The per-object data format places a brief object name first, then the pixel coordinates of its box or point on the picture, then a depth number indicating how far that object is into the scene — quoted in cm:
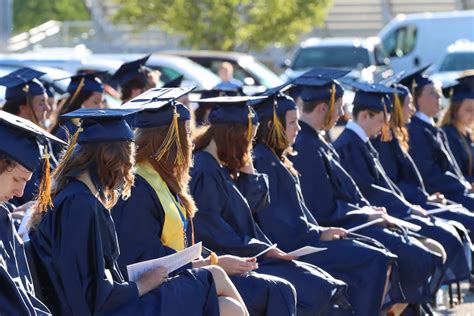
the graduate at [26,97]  1447
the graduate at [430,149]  1784
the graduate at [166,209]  1025
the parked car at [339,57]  4258
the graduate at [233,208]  1169
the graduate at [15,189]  831
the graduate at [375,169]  1544
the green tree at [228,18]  5081
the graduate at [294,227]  1306
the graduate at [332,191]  1421
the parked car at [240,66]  3757
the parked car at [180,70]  3400
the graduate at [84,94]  1538
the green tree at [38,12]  7142
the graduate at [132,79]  1618
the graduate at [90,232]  902
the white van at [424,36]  4770
